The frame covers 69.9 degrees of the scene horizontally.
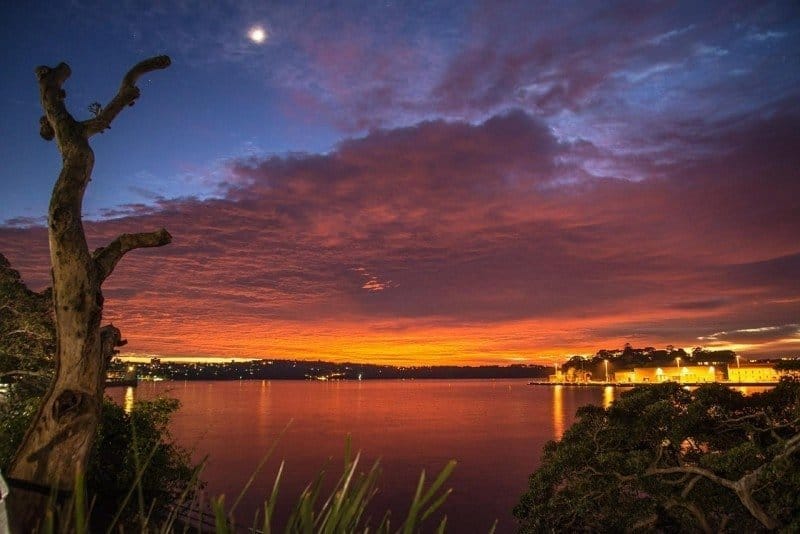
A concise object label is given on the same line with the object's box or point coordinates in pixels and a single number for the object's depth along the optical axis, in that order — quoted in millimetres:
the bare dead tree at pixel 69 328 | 3594
